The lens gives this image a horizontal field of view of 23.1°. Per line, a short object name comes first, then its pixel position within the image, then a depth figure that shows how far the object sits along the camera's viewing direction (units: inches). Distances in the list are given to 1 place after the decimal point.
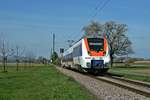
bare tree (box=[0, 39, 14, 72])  2006.3
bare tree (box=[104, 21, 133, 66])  3673.7
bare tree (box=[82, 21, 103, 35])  3878.9
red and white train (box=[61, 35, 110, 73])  1386.6
